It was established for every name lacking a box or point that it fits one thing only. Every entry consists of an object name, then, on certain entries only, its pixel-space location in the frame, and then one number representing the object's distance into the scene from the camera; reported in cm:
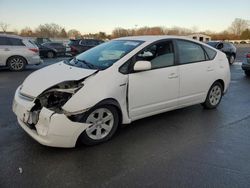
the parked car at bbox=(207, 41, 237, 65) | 1176
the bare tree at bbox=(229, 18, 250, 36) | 8488
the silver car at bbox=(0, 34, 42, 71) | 870
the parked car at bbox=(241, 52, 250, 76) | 810
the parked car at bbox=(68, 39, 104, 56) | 1561
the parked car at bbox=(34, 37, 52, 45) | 2283
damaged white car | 261
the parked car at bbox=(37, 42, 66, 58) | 1677
